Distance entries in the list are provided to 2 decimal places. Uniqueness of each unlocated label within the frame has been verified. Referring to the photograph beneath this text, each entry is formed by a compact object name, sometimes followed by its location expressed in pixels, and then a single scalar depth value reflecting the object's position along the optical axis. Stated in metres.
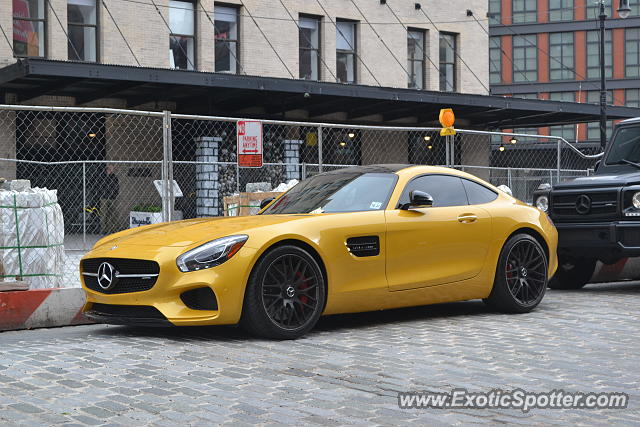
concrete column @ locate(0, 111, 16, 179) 23.48
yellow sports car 7.21
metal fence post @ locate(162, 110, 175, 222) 10.03
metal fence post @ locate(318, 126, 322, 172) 11.62
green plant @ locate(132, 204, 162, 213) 21.91
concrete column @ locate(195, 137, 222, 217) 22.21
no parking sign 10.80
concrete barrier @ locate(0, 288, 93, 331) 8.34
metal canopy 22.11
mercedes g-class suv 10.78
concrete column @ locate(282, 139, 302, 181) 27.73
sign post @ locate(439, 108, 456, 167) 12.35
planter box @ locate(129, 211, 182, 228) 18.41
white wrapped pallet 10.11
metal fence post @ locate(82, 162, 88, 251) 17.73
